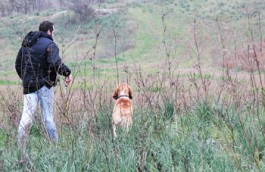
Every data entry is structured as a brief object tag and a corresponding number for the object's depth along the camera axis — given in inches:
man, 483.8
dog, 462.9
